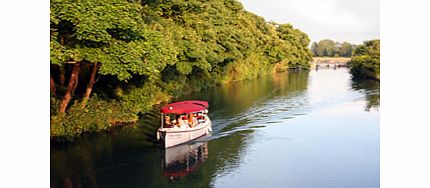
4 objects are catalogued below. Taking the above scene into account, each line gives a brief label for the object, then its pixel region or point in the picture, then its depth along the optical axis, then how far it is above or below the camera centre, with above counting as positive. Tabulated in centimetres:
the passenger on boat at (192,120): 1708 -98
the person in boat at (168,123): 1647 -105
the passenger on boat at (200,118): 1794 -94
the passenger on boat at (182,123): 1650 -105
